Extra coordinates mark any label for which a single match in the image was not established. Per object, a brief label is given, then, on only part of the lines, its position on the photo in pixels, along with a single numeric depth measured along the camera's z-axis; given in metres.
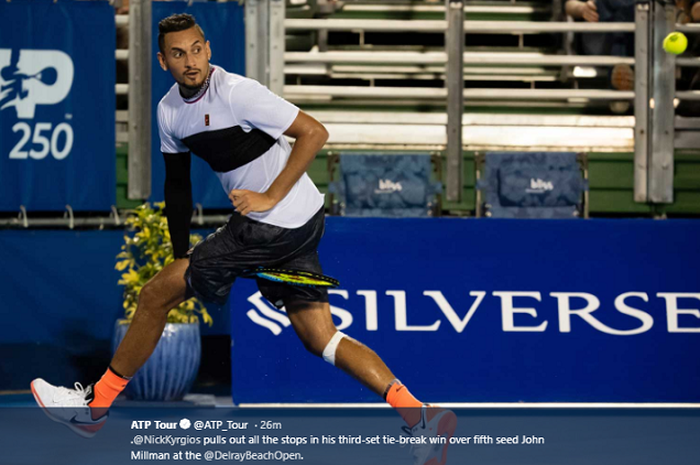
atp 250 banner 15.55
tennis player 8.14
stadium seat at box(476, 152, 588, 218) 17.12
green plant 14.01
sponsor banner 12.88
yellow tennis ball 17.14
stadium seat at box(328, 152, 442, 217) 16.87
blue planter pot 13.45
